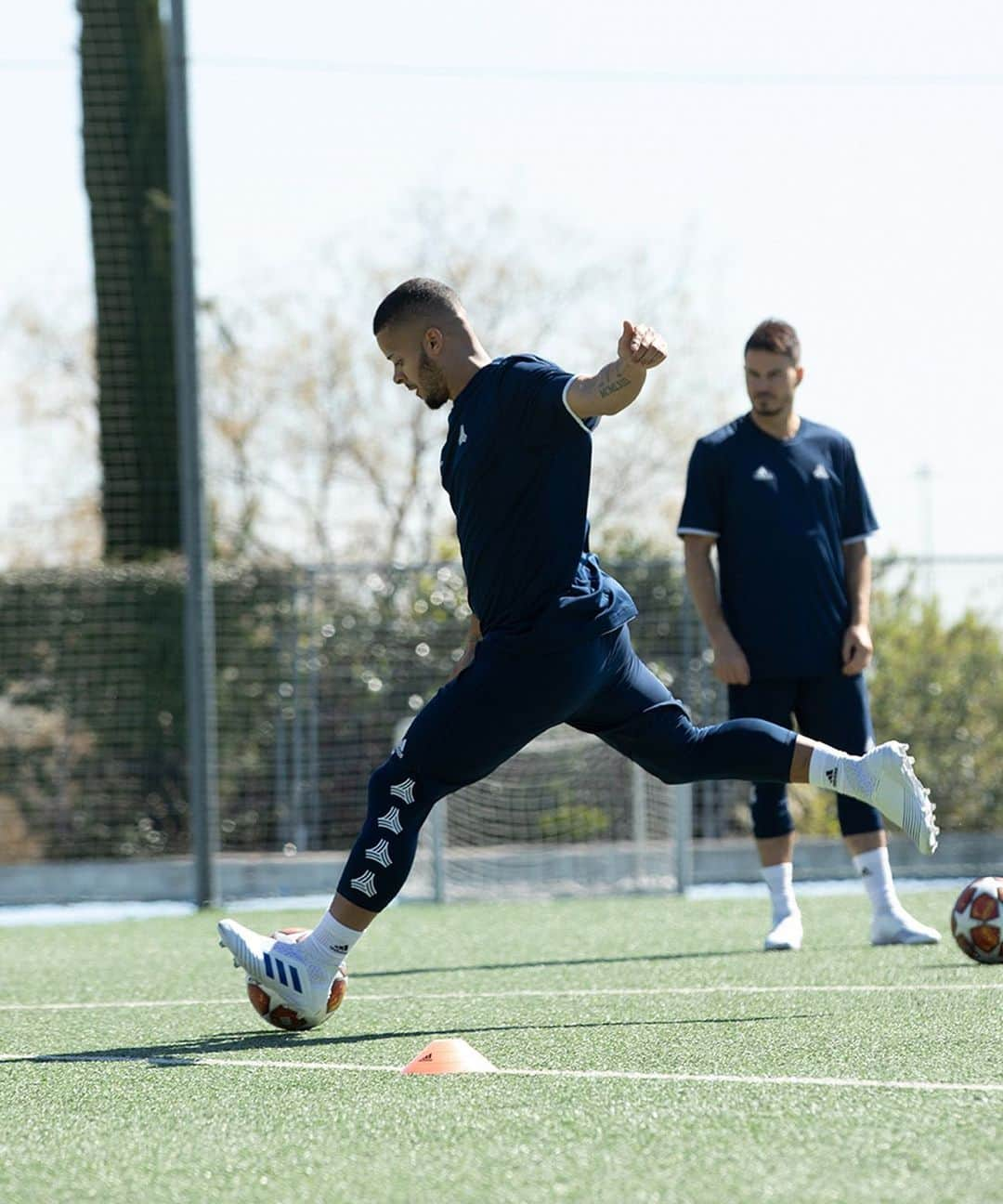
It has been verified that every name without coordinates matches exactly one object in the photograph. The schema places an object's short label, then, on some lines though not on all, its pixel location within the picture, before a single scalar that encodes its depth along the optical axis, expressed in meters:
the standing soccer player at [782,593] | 13.91
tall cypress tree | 30.31
